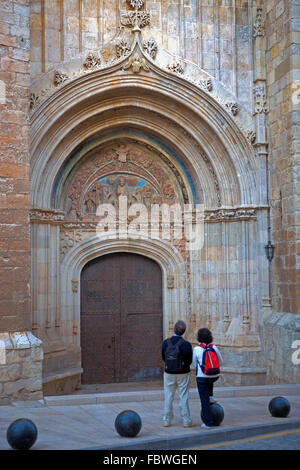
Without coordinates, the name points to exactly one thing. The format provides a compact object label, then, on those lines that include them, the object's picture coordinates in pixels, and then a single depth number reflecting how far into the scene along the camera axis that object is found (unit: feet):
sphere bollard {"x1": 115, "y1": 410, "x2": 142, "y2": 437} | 21.57
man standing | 23.30
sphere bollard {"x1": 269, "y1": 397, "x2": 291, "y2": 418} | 25.39
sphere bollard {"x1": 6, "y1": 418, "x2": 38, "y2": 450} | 19.92
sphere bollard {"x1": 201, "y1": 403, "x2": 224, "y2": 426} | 23.63
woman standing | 22.95
